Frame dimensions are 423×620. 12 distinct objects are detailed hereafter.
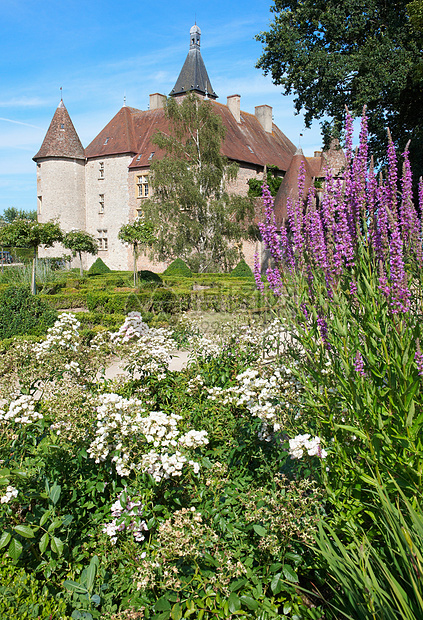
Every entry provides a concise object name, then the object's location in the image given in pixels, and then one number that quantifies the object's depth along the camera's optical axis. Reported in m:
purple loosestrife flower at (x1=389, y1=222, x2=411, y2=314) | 2.07
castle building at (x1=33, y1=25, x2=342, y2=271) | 30.97
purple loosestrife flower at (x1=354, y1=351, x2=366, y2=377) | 2.33
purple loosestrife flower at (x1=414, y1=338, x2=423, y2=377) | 1.95
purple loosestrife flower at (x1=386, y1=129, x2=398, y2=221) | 2.38
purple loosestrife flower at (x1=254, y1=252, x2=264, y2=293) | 2.91
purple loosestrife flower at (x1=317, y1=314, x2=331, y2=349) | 2.57
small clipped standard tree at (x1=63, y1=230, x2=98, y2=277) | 23.45
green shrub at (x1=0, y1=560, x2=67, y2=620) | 2.03
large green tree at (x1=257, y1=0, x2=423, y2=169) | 15.33
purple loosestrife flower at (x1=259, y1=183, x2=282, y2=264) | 2.79
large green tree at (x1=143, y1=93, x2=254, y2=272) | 24.95
